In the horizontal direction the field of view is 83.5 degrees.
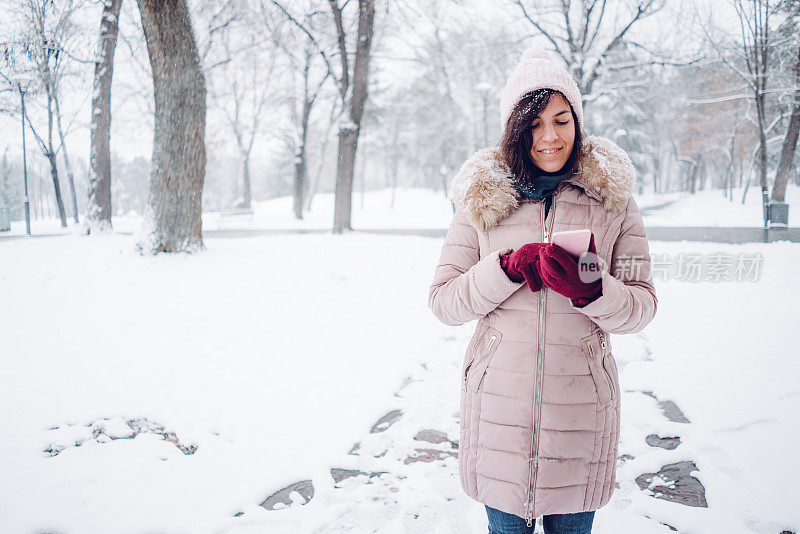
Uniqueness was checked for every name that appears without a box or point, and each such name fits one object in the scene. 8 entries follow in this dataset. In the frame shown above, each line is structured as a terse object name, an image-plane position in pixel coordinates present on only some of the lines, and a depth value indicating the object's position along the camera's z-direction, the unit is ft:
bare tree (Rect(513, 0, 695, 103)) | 47.37
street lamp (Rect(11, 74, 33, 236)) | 27.16
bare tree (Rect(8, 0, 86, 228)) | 22.07
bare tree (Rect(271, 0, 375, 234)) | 38.04
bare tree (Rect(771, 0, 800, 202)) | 40.34
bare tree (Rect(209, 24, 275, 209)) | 79.51
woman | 5.02
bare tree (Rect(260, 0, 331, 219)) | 40.01
